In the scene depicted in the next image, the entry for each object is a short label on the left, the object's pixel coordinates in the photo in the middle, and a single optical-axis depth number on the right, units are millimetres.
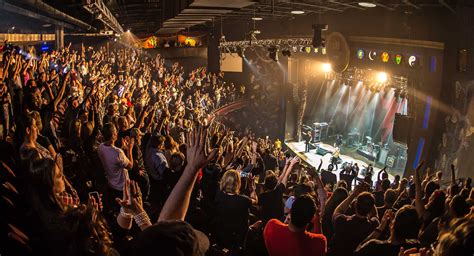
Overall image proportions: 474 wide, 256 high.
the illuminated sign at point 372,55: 10388
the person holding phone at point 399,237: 2350
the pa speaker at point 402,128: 9812
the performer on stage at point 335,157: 14203
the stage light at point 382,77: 11727
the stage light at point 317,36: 10102
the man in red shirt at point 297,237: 2293
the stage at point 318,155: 14964
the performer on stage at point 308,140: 16734
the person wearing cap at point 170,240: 1241
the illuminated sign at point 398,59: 9482
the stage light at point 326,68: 15102
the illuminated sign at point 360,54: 10820
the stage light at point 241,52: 16019
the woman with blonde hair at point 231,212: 3275
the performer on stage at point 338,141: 16797
